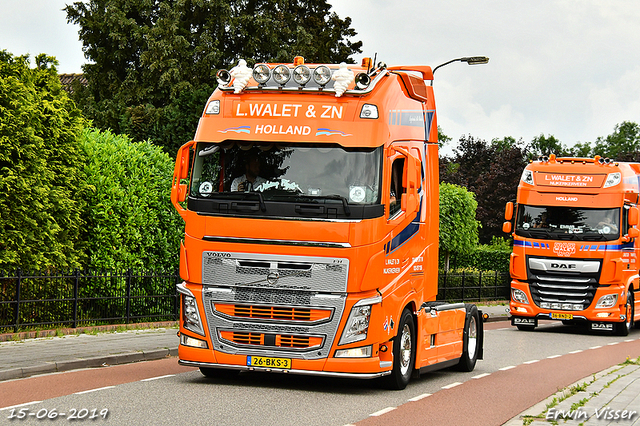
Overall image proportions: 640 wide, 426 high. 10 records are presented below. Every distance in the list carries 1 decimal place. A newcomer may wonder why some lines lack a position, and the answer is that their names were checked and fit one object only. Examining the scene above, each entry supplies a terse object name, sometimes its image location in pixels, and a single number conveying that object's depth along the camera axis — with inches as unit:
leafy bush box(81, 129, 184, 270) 727.1
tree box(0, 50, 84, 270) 616.4
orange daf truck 872.9
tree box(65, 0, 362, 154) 1445.6
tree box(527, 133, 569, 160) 3887.8
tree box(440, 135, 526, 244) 2581.2
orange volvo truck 398.9
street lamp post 1064.0
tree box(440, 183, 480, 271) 1483.8
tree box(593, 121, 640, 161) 4340.6
